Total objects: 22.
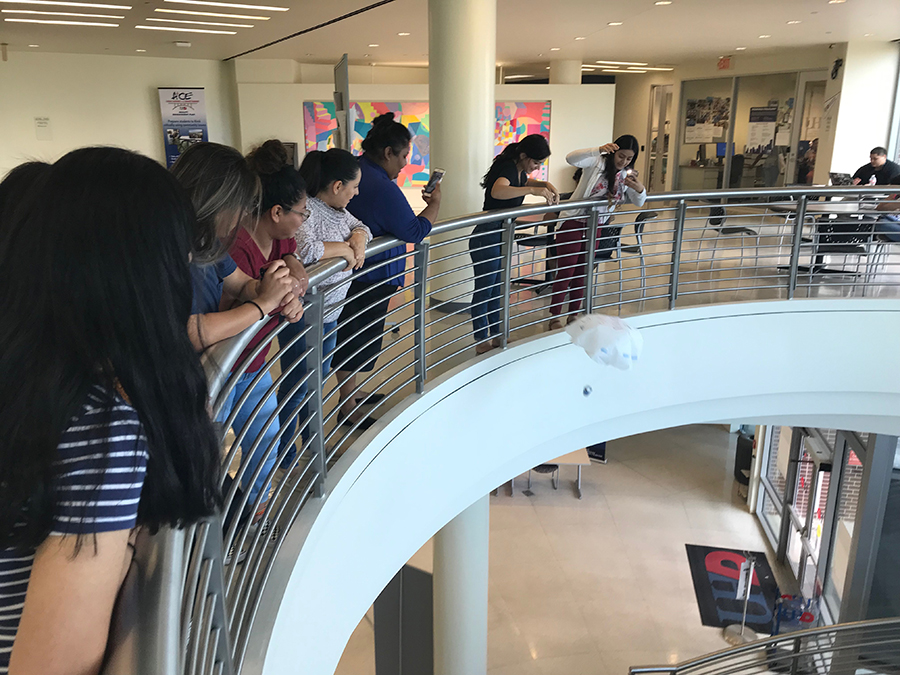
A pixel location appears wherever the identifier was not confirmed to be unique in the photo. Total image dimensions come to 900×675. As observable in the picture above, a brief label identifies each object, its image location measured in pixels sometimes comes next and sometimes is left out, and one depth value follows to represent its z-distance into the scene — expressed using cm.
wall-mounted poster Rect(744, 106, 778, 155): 1482
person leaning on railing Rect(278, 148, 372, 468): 308
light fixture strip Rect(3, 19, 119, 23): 867
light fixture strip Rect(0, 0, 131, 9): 721
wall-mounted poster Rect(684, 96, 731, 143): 1576
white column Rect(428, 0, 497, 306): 533
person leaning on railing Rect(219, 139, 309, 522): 244
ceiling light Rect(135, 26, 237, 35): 943
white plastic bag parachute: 457
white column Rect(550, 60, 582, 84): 1413
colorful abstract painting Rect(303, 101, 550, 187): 1380
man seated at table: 823
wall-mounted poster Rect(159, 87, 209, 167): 1370
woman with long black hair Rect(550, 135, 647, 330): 437
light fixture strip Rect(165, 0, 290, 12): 739
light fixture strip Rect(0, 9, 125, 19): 780
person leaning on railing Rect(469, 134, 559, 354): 439
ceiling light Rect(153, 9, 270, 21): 816
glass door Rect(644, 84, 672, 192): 1755
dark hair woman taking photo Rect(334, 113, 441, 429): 336
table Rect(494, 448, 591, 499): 1165
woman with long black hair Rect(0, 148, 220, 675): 87
